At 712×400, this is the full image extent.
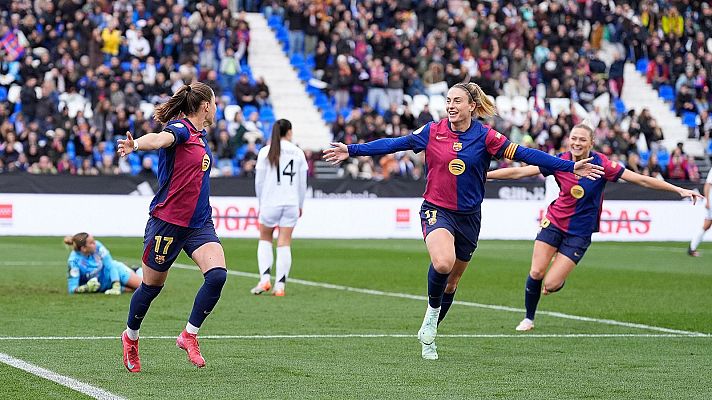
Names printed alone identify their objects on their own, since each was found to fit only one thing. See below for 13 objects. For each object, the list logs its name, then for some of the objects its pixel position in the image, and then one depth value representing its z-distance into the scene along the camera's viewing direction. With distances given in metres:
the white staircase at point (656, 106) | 41.81
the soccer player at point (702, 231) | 25.90
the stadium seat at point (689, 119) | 42.62
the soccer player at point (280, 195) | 16.98
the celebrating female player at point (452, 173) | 10.50
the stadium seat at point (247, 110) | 36.36
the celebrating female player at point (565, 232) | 12.98
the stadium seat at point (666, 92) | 44.31
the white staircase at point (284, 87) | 38.25
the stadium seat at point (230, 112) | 35.91
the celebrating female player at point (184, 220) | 9.35
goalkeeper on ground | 16.33
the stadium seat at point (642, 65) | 45.50
